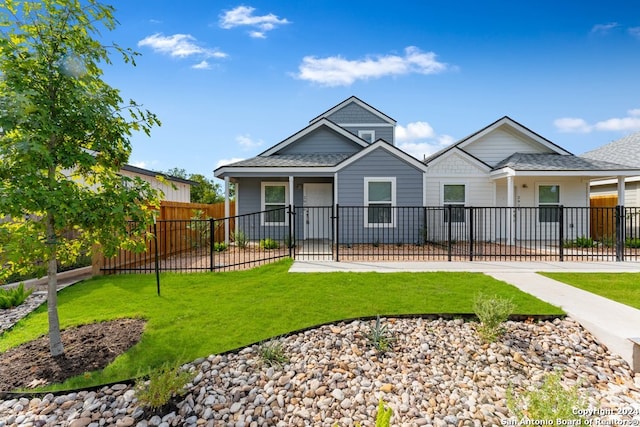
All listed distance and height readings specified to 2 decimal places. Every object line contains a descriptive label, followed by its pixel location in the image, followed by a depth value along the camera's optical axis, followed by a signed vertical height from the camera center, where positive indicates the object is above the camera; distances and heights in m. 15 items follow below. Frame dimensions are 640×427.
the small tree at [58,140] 3.29 +0.92
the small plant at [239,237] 11.29 -0.73
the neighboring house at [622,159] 14.40 +2.90
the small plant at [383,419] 1.98 -1.29
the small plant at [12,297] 5.81 -1.49
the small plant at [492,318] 4.18 -1.37
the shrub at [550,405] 2.35 -1.50
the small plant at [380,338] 3.98 -1.59
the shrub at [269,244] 11.25 -0.98
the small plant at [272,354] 3.72 -1.65
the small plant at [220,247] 11.23 -1.07
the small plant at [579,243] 11.41 -1.02
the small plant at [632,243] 11.37 -1.04
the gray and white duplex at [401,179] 11.86 +1.55
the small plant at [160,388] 3.00 -1.66
